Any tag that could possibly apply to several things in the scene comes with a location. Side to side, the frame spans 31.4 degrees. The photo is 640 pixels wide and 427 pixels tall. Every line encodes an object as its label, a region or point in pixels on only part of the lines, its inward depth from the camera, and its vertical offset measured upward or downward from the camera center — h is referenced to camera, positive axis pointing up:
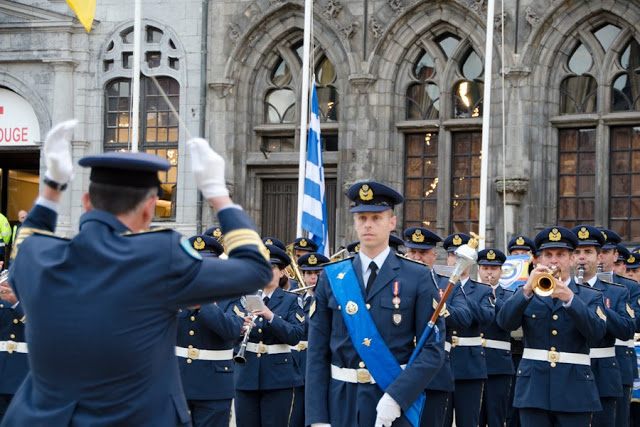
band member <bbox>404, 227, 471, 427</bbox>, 9.63 -0.97
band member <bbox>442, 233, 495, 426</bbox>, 11.25 -1.54
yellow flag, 18.61 +3.20
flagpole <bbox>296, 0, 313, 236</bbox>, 17.39 +1.80
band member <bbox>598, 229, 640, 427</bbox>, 10.34 -1.38
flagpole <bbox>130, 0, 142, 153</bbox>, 18.70 +2.29
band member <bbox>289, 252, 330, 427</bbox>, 10.81 -0.93
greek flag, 17.03 +0.24
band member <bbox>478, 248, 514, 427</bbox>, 12.08 -1.64
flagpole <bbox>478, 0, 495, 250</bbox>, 16.57 +1.46
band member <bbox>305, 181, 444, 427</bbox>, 6.59 -0.75
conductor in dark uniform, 4.02 -0.31
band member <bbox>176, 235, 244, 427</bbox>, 8.93 -1.26
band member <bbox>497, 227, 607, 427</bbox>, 8.53 -1.04
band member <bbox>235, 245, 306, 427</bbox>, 10.04 -1.45
